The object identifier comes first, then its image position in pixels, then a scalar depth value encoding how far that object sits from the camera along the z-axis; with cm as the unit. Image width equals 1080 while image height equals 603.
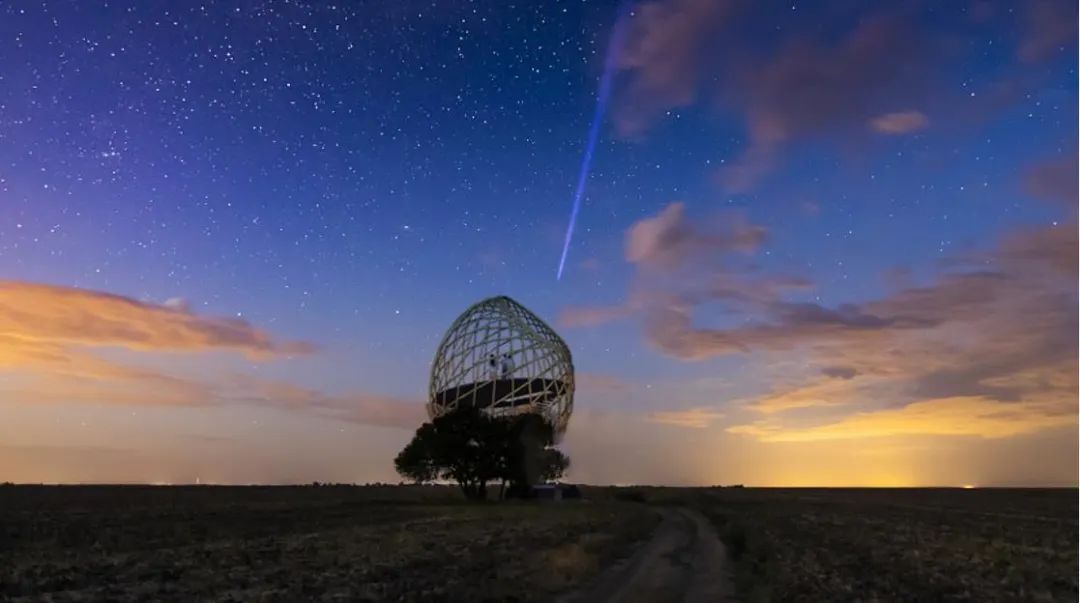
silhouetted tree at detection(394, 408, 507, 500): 7269
